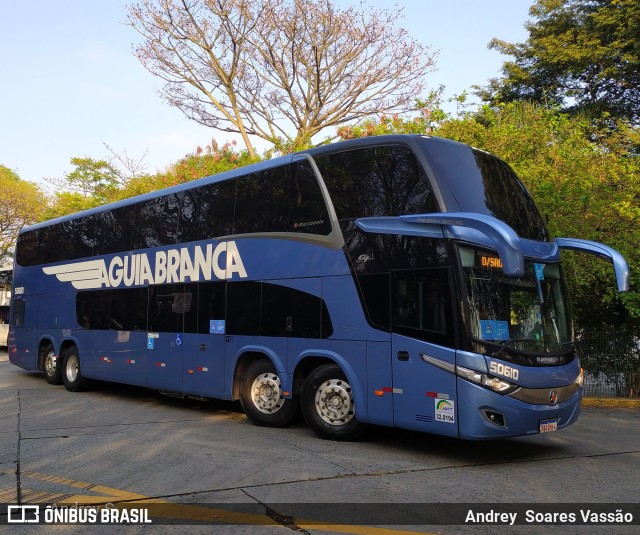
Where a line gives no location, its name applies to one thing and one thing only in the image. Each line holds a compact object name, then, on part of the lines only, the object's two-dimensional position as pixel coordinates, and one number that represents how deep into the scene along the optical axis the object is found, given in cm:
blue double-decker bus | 745
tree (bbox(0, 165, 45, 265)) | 4741
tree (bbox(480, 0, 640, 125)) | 2448
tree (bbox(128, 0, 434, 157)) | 2080
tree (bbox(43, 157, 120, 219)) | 3834
